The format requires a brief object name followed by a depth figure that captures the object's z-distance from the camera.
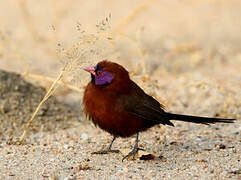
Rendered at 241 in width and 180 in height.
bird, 7.06
